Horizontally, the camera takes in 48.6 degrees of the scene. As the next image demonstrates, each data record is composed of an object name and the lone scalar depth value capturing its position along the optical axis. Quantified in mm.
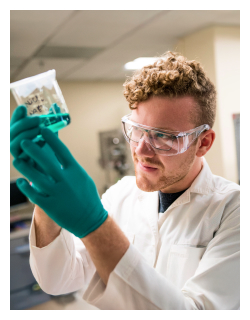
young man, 740
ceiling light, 4036
